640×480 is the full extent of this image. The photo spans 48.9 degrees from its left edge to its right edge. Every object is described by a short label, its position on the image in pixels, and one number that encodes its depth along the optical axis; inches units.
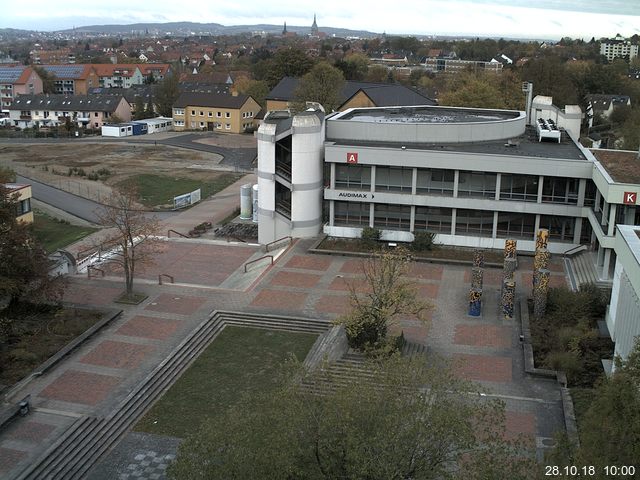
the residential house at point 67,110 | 4089.6
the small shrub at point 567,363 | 991.0
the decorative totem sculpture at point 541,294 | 1174.3
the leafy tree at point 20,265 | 1069.1
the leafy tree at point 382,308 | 1050.7
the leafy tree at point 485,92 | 2635.3
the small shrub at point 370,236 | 1590.8
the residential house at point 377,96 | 3277.6
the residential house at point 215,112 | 3828.7
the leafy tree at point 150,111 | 4207.7
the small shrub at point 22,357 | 1023.0
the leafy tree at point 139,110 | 4195.4
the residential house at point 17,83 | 4859.7
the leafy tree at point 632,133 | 2175.9
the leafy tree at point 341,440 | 520.1
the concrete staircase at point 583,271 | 1300.4
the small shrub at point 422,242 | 1562.5
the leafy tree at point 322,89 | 3090.6
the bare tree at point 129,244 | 1266.0
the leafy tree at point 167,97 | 4224.9
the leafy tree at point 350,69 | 4446.4
